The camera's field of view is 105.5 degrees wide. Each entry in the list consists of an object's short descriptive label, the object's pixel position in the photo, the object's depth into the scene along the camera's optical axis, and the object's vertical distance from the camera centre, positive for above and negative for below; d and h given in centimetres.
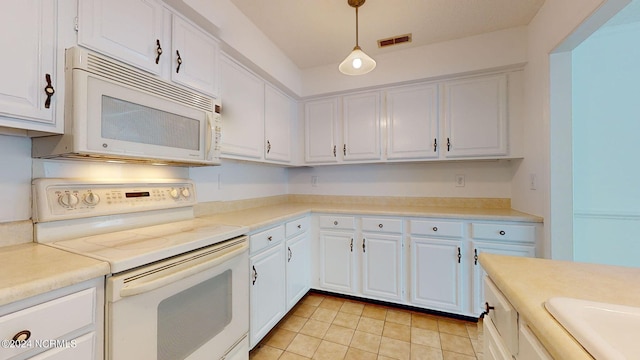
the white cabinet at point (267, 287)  158 -75
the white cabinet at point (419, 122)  219 +59
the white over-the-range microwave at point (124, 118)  97 +30
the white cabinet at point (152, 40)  105 +72
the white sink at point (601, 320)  48 -29
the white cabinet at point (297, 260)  206 -72
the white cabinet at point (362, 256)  221 -72
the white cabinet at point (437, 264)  203 -71
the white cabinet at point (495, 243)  185 -49
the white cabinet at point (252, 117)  184 +57
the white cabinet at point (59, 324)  63 -41
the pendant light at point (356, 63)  159 +79
